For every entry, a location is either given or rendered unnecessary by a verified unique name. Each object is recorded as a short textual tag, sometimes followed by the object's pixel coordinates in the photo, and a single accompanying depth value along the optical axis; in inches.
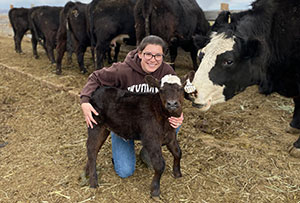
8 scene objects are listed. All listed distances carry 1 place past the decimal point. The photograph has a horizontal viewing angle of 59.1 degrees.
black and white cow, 117.8
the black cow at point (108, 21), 262.4
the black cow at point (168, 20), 217.6
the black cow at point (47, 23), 346.0
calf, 90.4
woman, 99.9
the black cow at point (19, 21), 427.5
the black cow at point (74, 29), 289.0
